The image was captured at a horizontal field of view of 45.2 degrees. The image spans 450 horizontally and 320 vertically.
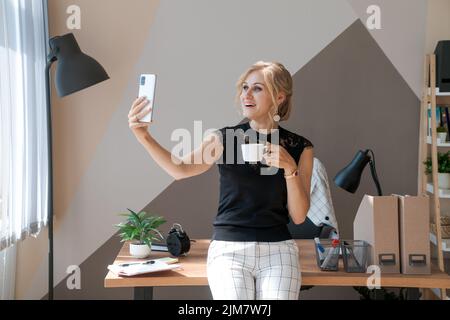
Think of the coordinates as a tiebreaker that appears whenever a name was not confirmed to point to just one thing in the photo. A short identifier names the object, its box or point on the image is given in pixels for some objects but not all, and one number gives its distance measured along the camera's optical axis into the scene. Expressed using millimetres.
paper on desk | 1968
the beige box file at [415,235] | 2029
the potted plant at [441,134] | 3141
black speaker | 3092
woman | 1897
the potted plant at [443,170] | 3195
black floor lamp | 2586
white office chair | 2949
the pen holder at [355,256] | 2023
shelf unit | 3049
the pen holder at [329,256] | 2035
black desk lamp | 2223
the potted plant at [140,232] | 2227
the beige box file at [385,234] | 2049
